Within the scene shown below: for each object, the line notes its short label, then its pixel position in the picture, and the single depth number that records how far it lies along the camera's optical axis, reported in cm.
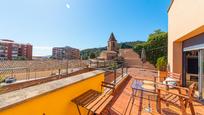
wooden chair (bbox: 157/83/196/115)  152
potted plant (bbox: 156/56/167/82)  575
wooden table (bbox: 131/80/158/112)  232
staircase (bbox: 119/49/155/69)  1504
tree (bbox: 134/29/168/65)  981
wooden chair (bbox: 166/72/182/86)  270
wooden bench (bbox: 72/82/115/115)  118
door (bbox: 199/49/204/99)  268
